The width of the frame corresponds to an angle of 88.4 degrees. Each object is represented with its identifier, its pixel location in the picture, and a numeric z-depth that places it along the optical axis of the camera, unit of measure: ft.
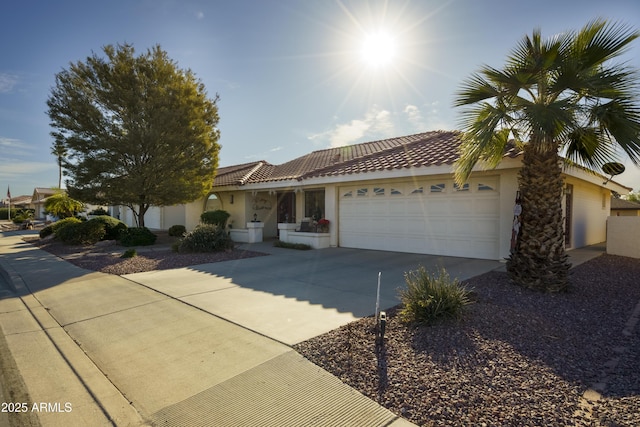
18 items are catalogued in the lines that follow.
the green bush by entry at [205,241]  39.60
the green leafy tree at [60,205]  70.38
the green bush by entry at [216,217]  55.01
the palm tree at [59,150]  48.32
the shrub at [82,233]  49.08
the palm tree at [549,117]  18.03
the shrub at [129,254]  37.09
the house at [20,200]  204.23
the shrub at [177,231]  62.39
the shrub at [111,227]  51.93
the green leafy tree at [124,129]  47.57
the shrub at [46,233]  59.67
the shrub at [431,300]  15.02
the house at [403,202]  31.89
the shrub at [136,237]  48.70
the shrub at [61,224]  53.06
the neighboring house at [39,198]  160.25
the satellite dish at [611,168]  23.11
